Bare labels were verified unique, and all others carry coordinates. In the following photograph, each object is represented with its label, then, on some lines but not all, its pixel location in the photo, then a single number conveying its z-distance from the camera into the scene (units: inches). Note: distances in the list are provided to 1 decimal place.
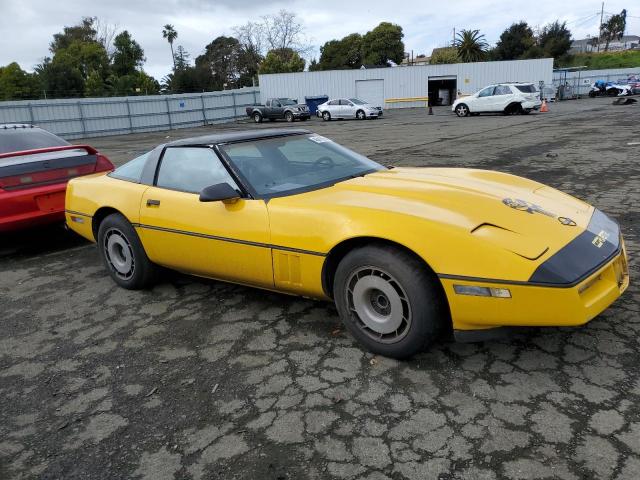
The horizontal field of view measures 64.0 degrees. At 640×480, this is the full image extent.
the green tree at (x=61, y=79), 1973.4
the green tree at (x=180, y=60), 3034.0
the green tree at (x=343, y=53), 2687.0
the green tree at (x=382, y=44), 2593.5
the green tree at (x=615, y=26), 3545.8
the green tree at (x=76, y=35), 2728.8
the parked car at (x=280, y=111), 1171.3
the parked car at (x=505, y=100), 937.0
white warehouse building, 1562.5
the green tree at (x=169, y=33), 3292.3
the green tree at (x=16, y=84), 1948.8
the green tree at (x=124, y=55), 2346.2
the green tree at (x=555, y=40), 2522.1
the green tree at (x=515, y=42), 2603.3
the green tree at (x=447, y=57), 2367.5
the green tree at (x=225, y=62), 2832.2
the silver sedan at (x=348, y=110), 1127.0
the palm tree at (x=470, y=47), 2426.2
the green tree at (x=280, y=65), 2175.2
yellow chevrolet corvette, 98.4
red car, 204.4
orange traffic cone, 992.6
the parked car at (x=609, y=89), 1529.7
